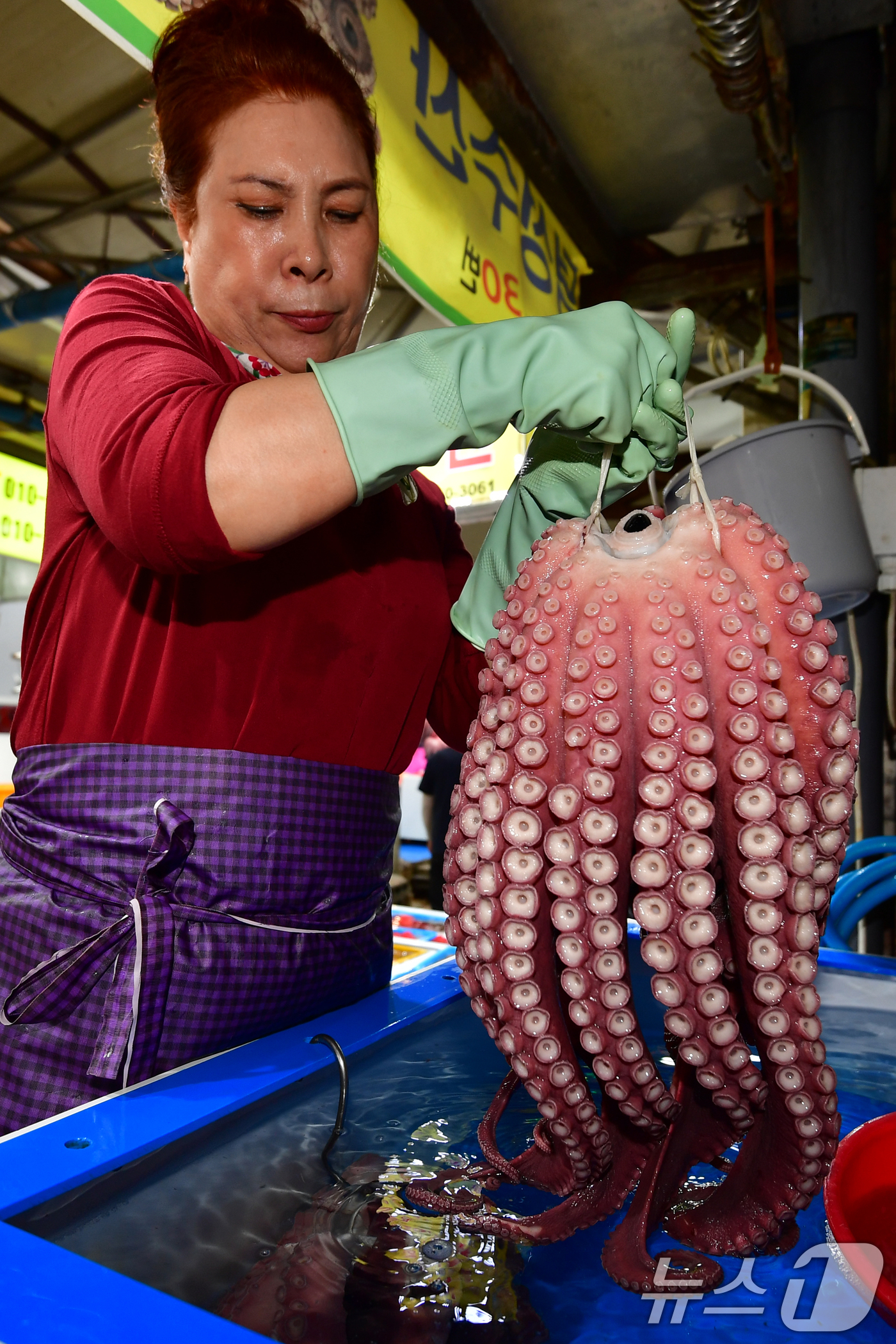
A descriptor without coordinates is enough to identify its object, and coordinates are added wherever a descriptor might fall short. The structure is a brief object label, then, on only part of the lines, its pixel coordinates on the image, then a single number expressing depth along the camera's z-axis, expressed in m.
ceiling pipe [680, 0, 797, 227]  2.65
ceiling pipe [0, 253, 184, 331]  4.72
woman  0.89
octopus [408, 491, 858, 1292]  0.77
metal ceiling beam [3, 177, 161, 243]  4.02
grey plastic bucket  2.21
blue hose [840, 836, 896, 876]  1.96
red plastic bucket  0.73
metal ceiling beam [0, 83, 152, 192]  3.50
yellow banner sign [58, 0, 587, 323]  2.37
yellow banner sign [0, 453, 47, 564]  6.60
